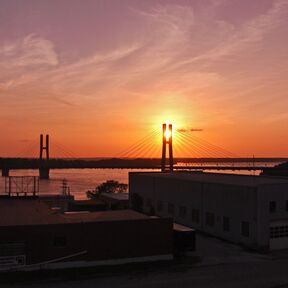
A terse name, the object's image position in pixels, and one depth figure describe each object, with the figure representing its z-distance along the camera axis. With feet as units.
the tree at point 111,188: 240.96
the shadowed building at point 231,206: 85.97
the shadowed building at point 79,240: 66.13
